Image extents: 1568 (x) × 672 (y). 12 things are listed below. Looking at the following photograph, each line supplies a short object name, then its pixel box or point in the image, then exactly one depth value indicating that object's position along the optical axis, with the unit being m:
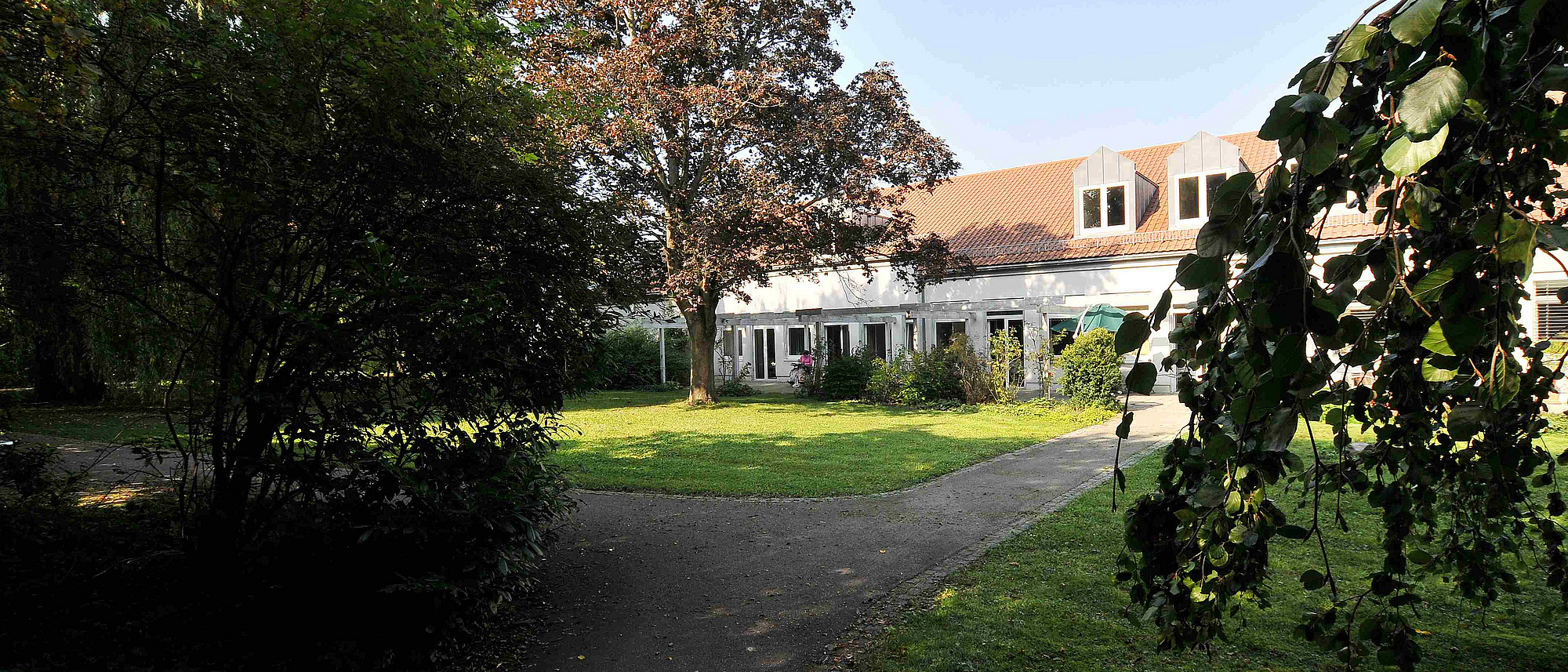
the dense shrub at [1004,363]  16.55
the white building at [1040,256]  18.69
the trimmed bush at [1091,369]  15.49
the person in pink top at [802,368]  21.57
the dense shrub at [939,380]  17.53
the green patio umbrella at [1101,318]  17.06
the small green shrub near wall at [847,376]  19.39
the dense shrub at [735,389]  21.31
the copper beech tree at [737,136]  14.75
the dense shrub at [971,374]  17.03
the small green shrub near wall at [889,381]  17.97
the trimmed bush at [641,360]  24.69
